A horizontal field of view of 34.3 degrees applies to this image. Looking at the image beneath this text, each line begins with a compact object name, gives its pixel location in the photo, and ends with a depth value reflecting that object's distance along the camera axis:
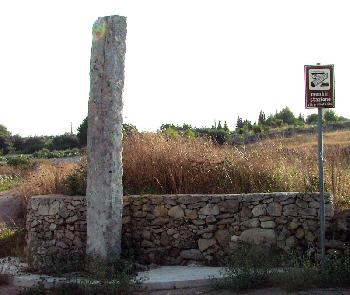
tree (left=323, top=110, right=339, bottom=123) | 41.25
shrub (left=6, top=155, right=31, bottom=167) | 28.19
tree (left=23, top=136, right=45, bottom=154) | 49.19
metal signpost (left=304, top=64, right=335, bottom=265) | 7.71
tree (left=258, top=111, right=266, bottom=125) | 44.06
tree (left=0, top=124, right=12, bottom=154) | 49.72
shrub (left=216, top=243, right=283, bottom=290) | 7.48
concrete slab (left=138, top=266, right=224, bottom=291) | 8.02
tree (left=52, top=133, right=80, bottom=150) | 45.56
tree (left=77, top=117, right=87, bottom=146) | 30.97
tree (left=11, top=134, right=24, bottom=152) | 51.37
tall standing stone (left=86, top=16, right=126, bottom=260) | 8.90
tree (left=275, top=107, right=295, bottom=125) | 46.85
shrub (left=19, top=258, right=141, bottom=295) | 7.66
